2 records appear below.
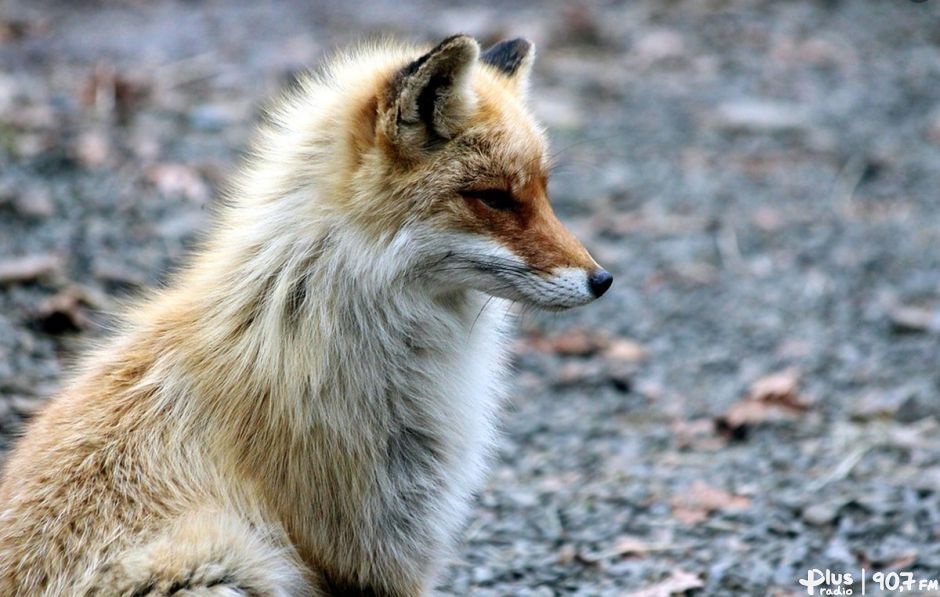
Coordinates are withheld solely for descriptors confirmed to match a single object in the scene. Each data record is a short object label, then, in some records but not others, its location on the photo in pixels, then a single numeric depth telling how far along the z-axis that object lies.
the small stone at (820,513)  11.86
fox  8.79
